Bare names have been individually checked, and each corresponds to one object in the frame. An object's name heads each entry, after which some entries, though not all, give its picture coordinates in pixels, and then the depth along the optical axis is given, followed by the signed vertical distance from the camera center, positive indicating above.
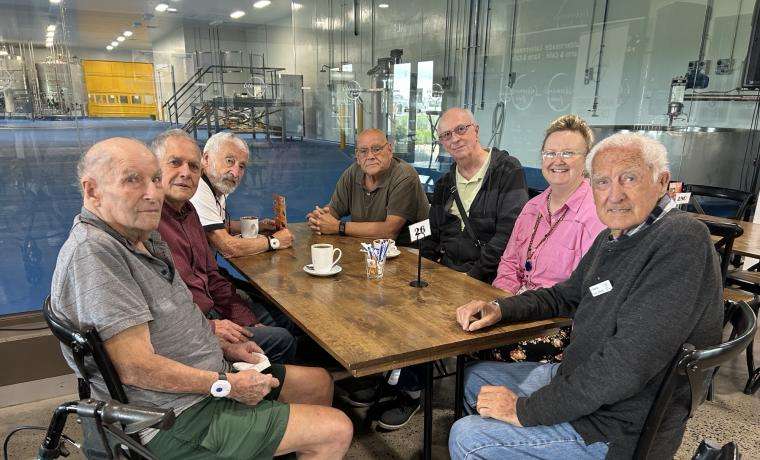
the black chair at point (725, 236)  2.36 -0.58
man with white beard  2.20 -0.38
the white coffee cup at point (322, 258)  1.89 -0.56
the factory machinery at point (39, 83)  2.77 +0.16
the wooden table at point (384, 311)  1.29 -0.63
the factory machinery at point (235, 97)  3.41 +0.12
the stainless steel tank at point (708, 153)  4.34 -0.31
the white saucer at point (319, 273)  1.91 -0.62
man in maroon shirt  1.86 -0.50
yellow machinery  3.03 +0.14
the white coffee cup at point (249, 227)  2.32 -0.54
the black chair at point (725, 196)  3.59 -0.58
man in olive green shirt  2.68 -0.48
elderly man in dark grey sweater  1.10 -0.51
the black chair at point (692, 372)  1.01 -0.53
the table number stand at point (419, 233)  1.80 -0.44
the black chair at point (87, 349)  1.07 -0.53
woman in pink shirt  1.81 -0.44
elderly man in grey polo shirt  1.12 -0.56
